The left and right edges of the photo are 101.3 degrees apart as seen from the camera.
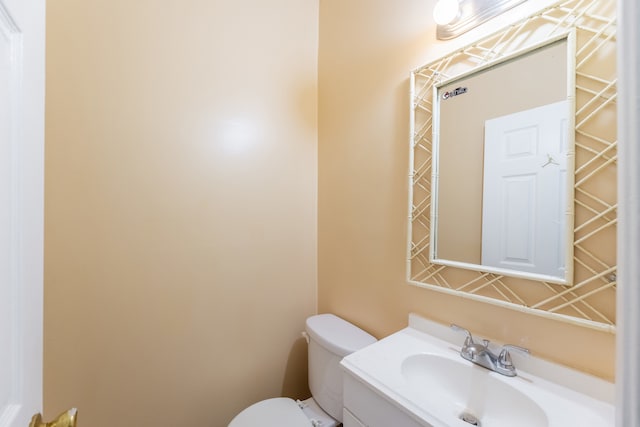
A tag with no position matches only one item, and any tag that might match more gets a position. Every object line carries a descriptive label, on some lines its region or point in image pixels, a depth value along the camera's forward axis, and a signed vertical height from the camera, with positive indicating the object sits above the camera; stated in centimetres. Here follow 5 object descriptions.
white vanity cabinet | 67 -55
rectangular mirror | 70 +15
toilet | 108 -81
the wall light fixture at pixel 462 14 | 83 +65
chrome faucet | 75 -43
